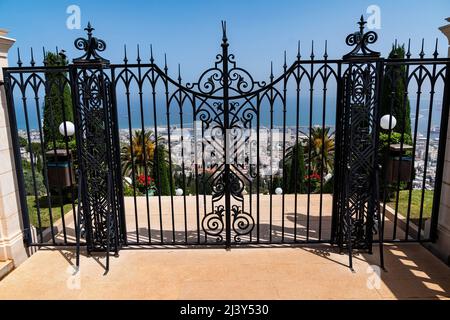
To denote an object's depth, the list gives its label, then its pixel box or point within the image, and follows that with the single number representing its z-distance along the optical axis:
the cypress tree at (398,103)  9.22
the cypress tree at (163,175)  12.81
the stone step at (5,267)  4.20
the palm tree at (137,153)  14.98
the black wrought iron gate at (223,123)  4.23
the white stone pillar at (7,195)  4.28
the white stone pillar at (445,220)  4.41
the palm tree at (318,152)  15.73
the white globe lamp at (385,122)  5.35
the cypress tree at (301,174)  13.17
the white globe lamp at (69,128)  5.59
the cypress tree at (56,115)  9.27
